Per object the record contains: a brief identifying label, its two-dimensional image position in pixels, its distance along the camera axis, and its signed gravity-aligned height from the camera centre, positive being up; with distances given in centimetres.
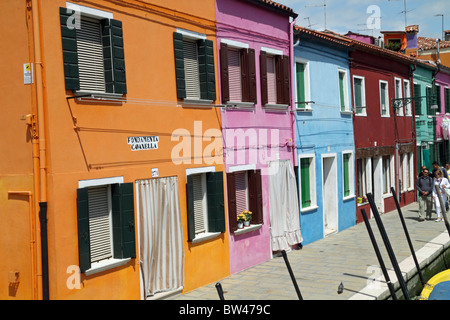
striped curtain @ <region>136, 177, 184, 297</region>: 1030 -149
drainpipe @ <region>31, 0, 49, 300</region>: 846 +14
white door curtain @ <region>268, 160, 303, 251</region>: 1442 -145
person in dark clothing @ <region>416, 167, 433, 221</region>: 1939 -159
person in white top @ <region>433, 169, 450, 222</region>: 1959 -148
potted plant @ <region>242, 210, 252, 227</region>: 1345 -155
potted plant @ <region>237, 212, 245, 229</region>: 1331 -160
